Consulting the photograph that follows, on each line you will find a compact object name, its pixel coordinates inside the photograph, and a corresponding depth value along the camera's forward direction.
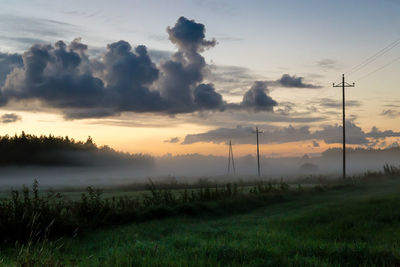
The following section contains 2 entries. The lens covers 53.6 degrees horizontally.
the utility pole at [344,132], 55.66
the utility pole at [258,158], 86.69
